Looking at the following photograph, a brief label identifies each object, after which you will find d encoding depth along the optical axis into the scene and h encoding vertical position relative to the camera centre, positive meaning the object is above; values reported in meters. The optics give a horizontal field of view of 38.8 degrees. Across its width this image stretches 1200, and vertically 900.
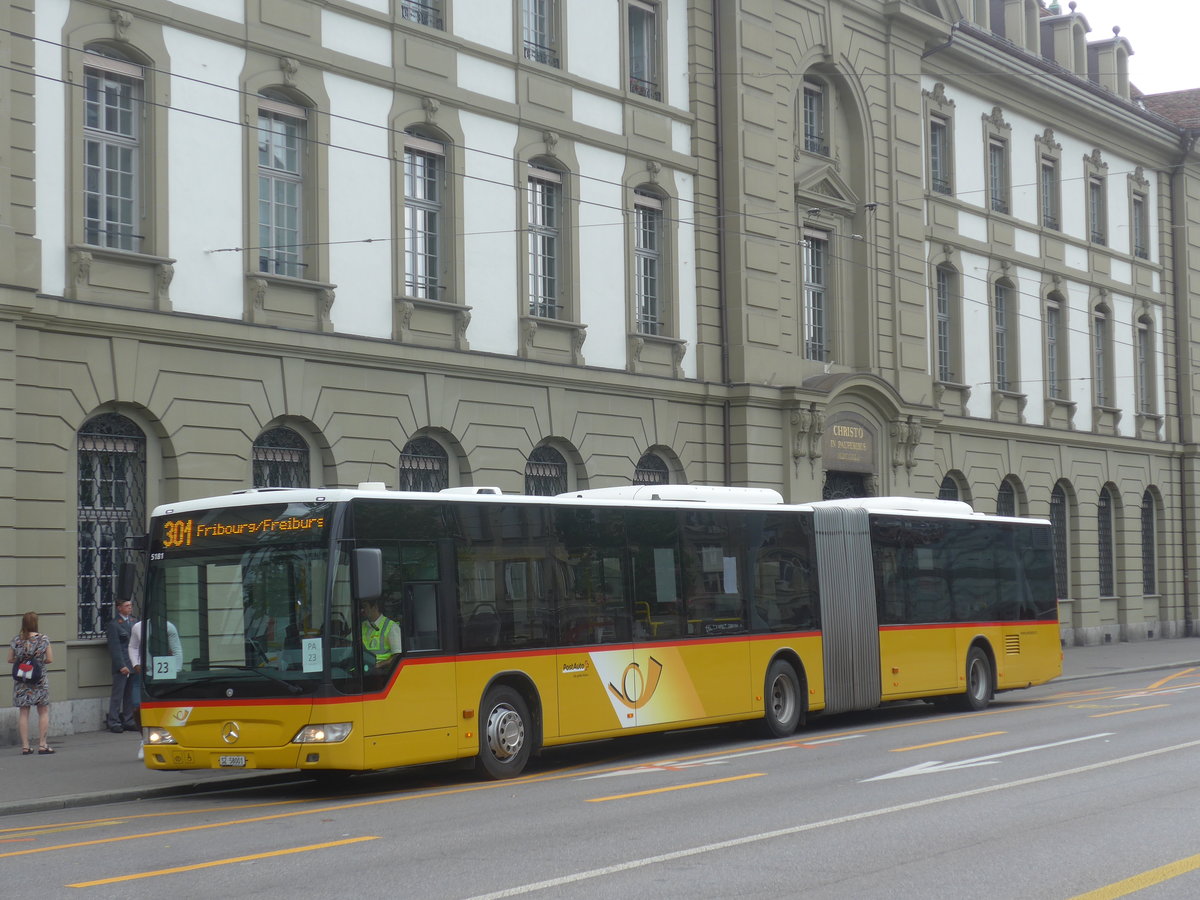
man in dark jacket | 19.98 -1.37
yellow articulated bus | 14.55 -0.65
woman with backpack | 18.14 -1.17
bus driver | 14.66 -0.68
